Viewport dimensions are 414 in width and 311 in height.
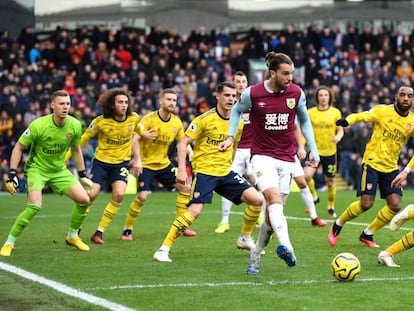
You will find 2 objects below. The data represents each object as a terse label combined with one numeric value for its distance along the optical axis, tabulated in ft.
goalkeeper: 73.06
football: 57.56
